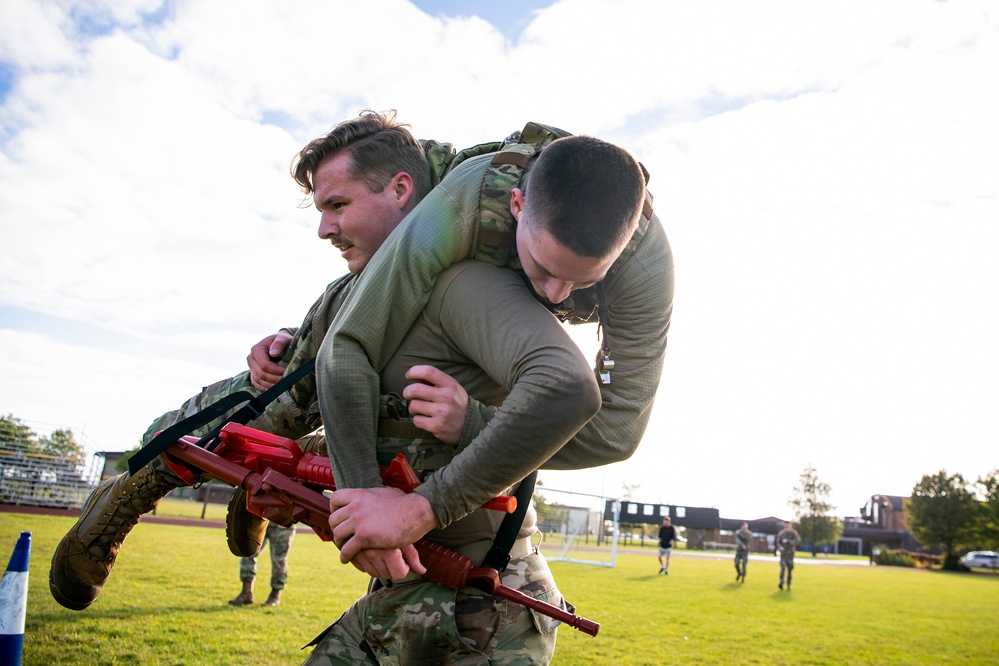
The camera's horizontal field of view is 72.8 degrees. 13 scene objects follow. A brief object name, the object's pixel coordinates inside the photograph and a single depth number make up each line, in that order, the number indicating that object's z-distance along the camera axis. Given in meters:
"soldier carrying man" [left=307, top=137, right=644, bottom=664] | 2.02
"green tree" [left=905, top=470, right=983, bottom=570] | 64.69
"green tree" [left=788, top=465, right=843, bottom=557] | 82.50
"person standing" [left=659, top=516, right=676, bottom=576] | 27.95
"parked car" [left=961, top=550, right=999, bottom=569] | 66.45
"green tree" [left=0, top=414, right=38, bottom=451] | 37.28
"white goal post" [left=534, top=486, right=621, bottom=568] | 25.92
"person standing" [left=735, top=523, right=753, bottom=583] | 26.75
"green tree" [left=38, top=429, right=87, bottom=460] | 43.02
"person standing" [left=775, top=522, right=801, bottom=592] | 24.58
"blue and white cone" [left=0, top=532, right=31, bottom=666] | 4.26
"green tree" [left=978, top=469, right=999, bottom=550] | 63.94
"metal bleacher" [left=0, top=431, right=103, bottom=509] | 34.12
